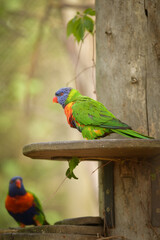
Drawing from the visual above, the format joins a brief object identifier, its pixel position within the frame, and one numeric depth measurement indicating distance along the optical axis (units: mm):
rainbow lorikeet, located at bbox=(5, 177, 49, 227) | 10093
